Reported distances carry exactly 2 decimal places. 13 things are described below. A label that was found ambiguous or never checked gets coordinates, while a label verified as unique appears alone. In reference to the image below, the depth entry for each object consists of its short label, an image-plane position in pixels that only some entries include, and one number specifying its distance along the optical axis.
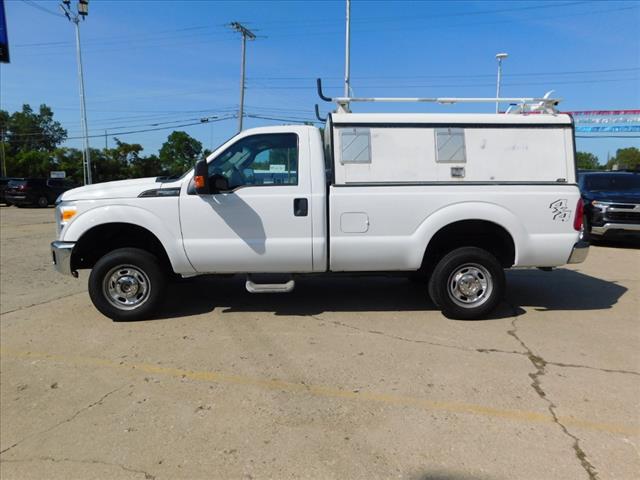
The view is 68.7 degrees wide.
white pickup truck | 5.08
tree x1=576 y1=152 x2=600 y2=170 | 81.95
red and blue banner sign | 33.41
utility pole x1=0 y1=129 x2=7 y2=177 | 68.75
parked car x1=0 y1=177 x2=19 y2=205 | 27.08
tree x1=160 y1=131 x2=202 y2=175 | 74.93
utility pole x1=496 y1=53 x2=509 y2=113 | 33.37
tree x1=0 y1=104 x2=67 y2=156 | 92.38
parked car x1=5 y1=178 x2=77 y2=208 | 25.62
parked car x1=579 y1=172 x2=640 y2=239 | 10.52
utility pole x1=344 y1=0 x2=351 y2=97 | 21.48
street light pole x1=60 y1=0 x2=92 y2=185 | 32.59
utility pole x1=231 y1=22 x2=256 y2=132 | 35.94
